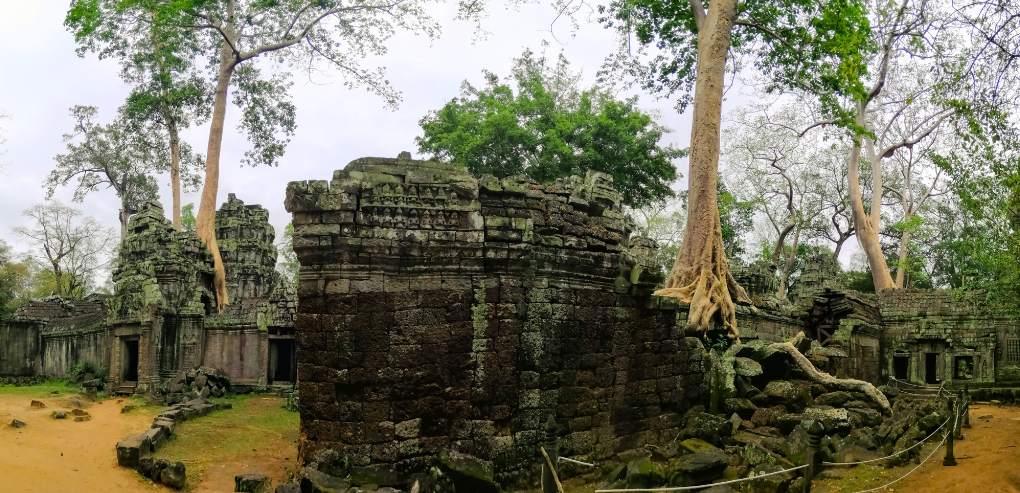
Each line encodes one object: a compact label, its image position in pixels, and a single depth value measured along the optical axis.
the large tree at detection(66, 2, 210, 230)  22.31
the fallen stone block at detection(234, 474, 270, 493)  7.70
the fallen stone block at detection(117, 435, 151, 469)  9.47
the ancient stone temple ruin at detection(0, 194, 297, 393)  19.34
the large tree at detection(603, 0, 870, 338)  12.91
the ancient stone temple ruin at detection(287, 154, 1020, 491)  6.88
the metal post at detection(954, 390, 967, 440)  10.65
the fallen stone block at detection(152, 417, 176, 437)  11.63
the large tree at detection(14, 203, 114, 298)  42.22
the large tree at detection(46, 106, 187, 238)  35.19
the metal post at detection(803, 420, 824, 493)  6.90
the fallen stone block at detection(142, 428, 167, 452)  10.43
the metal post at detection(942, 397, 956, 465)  8.65
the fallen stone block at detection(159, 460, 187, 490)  8.59
